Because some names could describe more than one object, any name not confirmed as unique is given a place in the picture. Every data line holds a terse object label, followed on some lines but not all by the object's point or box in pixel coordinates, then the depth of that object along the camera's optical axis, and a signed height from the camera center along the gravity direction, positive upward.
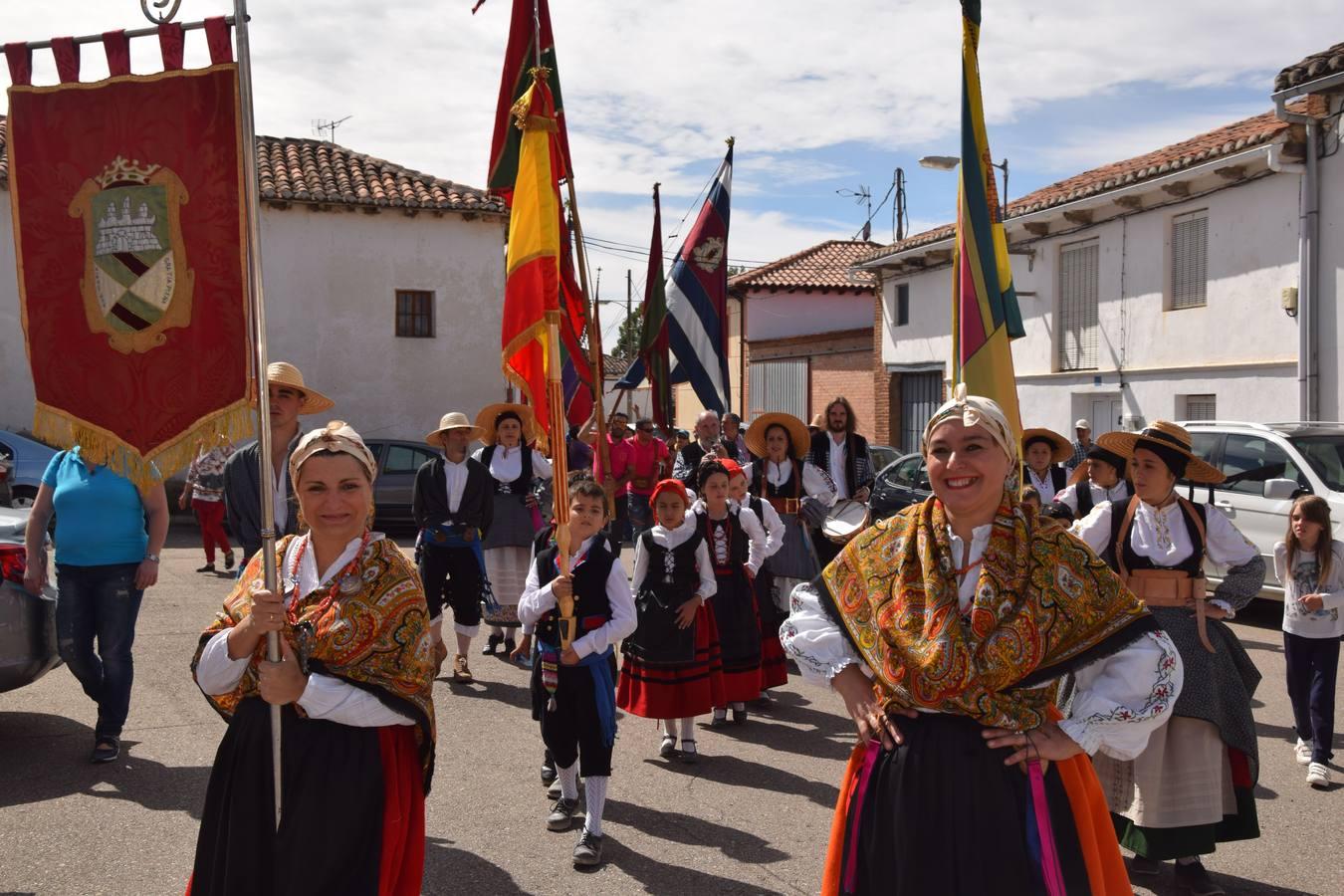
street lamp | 17.00 +3.16
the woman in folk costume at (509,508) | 8.96 -0.84
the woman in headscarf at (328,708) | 3.08 -0.80
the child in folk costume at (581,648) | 4.99 -1.06
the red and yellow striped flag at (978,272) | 4.05 +0.39
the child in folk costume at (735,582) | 6.92 -1.11
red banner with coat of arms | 3.35 +0.41
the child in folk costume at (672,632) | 6.26 -1.26
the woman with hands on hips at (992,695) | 2.79 -0.72
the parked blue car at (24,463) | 15.58 -0.79
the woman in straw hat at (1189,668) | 4.68 -1.15
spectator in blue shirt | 5.89 -0.81
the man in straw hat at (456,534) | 8.16 -0.94
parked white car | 10.48 -0.77
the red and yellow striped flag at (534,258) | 4.97 +0.57
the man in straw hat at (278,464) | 5.37 -0.31
